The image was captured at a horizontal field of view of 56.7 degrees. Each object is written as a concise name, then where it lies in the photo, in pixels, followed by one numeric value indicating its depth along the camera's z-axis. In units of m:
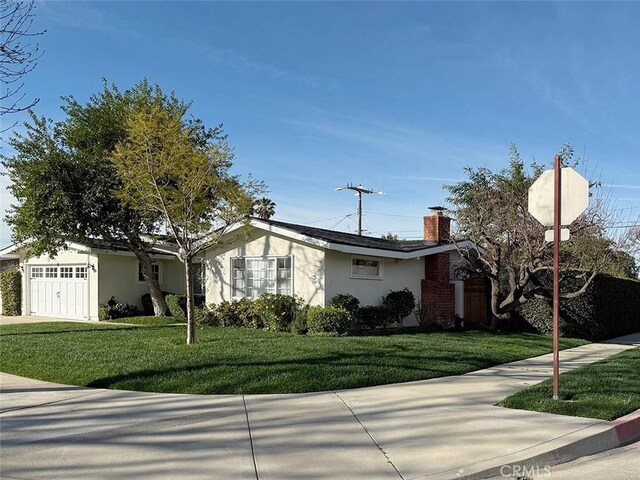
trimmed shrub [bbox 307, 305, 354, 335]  16.23
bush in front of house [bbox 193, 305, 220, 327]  19.02
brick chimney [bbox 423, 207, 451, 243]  21.67
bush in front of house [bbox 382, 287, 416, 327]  18.95
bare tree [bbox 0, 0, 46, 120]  7.49
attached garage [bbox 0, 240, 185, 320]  22.89
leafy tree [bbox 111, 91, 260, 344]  13.15
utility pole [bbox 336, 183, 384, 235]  45.09
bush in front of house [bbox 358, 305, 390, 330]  18.00
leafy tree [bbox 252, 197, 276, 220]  39.22
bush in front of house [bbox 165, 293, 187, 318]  21.44
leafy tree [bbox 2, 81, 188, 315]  19.62
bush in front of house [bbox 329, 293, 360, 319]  17.19
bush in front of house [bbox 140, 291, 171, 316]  24.20
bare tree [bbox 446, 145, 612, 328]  18.16
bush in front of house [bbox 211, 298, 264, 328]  18.02
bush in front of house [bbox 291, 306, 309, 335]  16.83
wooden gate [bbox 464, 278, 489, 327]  21.98
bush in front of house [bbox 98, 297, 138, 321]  22.38
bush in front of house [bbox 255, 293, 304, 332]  17.16
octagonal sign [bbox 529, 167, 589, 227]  8.36
